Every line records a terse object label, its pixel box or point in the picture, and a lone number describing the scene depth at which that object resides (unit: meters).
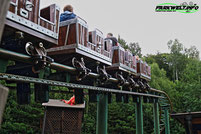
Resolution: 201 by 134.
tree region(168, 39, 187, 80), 26.97
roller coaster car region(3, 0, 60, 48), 2.70
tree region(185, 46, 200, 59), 28.52
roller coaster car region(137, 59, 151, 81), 7.14
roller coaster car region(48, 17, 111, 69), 3.72
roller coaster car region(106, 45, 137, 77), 5.53
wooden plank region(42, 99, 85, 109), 8.02
